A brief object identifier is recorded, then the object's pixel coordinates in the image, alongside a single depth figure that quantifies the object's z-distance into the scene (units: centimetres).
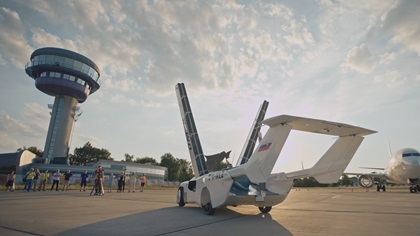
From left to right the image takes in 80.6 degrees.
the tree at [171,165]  11000
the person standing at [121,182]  2286
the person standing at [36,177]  2000
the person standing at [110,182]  2388
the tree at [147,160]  11656
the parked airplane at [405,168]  2308
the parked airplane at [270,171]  655
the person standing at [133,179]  2348
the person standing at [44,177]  2075
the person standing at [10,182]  1886
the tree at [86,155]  9981
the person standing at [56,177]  2104
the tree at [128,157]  12084
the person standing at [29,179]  1918
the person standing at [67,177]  2132
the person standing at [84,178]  2127
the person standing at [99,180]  1689
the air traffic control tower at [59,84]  6066
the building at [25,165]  5997
